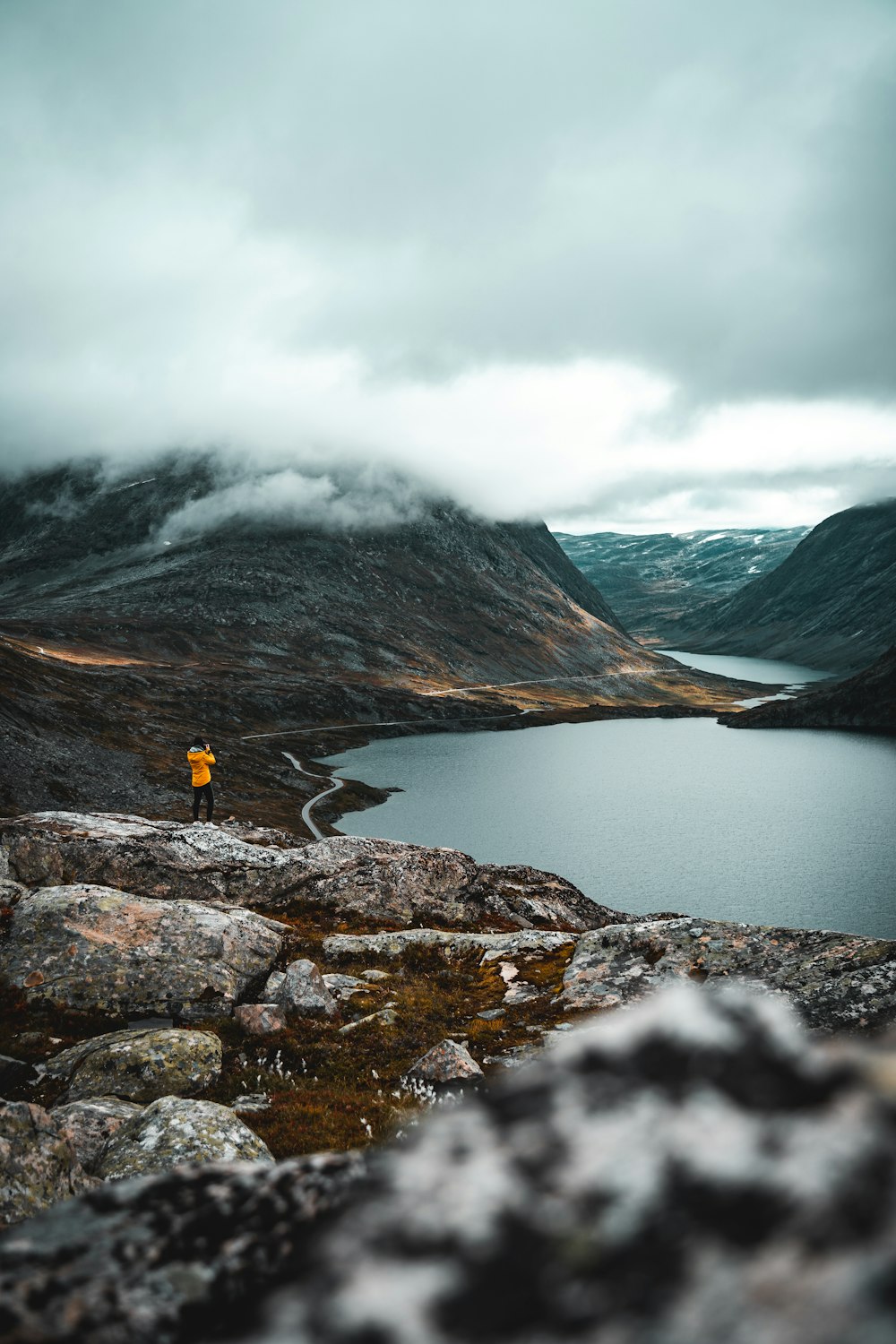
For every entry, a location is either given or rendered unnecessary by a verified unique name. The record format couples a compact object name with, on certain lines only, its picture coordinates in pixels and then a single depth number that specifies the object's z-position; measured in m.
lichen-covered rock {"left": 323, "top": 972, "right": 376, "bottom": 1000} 23.33
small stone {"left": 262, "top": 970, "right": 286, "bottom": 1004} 22.06
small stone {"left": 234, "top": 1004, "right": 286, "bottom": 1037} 19.72
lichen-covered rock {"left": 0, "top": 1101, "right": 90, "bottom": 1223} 9.62
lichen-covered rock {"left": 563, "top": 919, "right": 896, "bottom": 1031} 19.84
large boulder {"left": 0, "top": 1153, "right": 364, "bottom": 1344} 3.47
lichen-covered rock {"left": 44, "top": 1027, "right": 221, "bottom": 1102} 15.66
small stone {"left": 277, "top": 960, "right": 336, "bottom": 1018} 21.28
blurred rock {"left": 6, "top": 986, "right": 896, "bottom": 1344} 2.38
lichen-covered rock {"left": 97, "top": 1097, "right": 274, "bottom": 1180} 11.38
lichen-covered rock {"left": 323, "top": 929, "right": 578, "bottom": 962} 28.06
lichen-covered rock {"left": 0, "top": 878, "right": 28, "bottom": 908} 24.92
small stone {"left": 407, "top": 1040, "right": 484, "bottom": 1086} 16.47
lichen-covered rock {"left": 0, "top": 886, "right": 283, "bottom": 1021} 20.95
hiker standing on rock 37.41
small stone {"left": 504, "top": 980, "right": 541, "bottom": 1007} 24.66
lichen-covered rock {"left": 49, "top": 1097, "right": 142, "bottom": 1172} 12.49
